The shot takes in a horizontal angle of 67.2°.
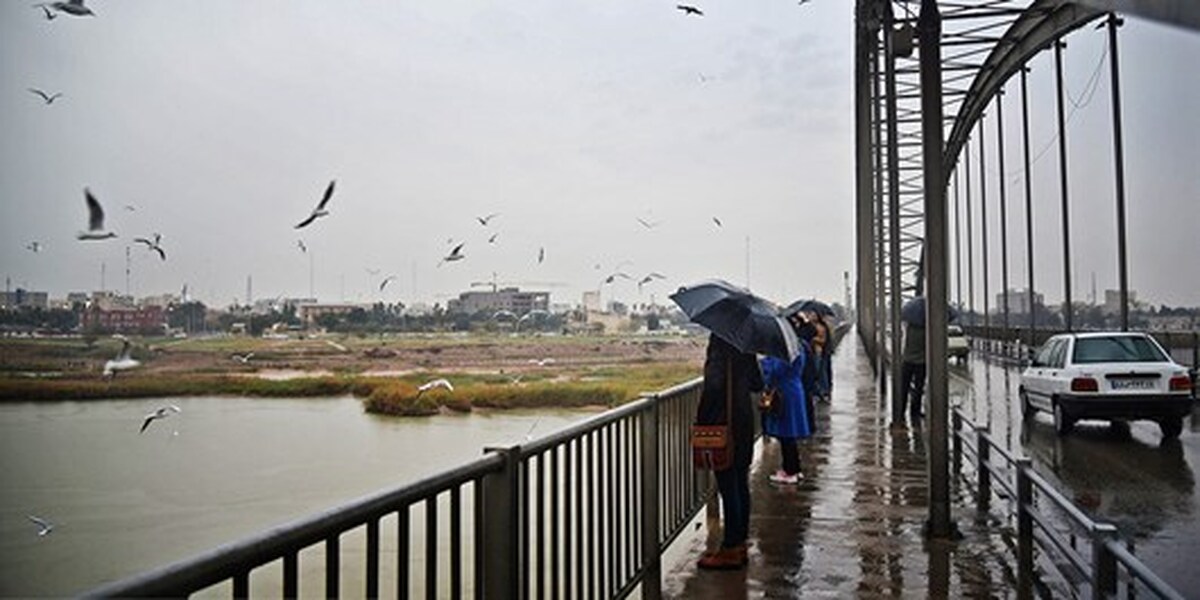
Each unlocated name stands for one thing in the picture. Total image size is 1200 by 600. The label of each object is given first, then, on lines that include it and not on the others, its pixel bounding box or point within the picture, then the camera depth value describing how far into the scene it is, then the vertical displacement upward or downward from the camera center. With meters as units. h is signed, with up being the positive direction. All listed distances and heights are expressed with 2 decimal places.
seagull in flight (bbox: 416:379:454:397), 27.50 -2.18
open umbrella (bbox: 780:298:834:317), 9.65 +0.14
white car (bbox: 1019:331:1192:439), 12.16 -0.90
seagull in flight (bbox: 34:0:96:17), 6.78 +2.46
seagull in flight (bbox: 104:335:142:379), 13.96 -0.60
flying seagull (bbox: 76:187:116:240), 8.24 +0.99
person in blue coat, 7.53 -0.75
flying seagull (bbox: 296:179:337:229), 8.21 +1.05
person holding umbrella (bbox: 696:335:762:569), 4.88 -0.51
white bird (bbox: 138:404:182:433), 14.84 -1.55
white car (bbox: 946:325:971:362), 31.90 -0.97
